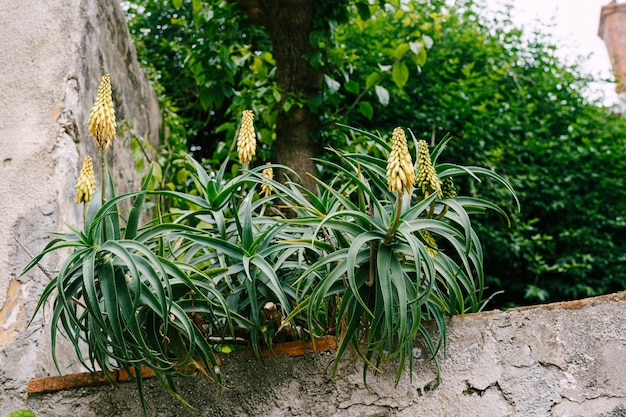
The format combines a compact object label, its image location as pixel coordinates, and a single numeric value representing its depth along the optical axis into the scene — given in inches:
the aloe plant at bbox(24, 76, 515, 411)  69.1
